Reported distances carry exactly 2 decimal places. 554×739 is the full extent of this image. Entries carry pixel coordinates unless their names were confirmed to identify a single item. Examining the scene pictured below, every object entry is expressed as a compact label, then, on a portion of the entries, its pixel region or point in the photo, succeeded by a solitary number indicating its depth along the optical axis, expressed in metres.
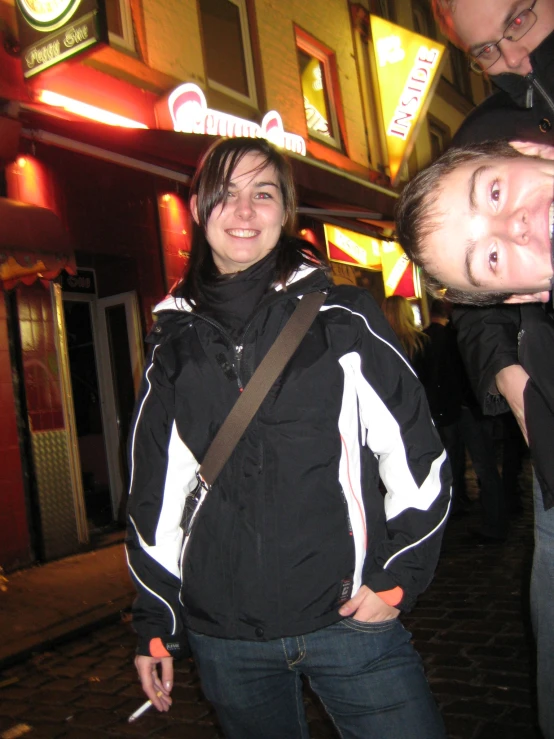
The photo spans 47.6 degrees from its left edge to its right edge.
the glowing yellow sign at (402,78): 11.19
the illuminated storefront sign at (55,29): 5.23
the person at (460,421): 5.47
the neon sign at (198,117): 7.40
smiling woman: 1.58
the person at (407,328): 5.82
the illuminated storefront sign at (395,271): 12.52
